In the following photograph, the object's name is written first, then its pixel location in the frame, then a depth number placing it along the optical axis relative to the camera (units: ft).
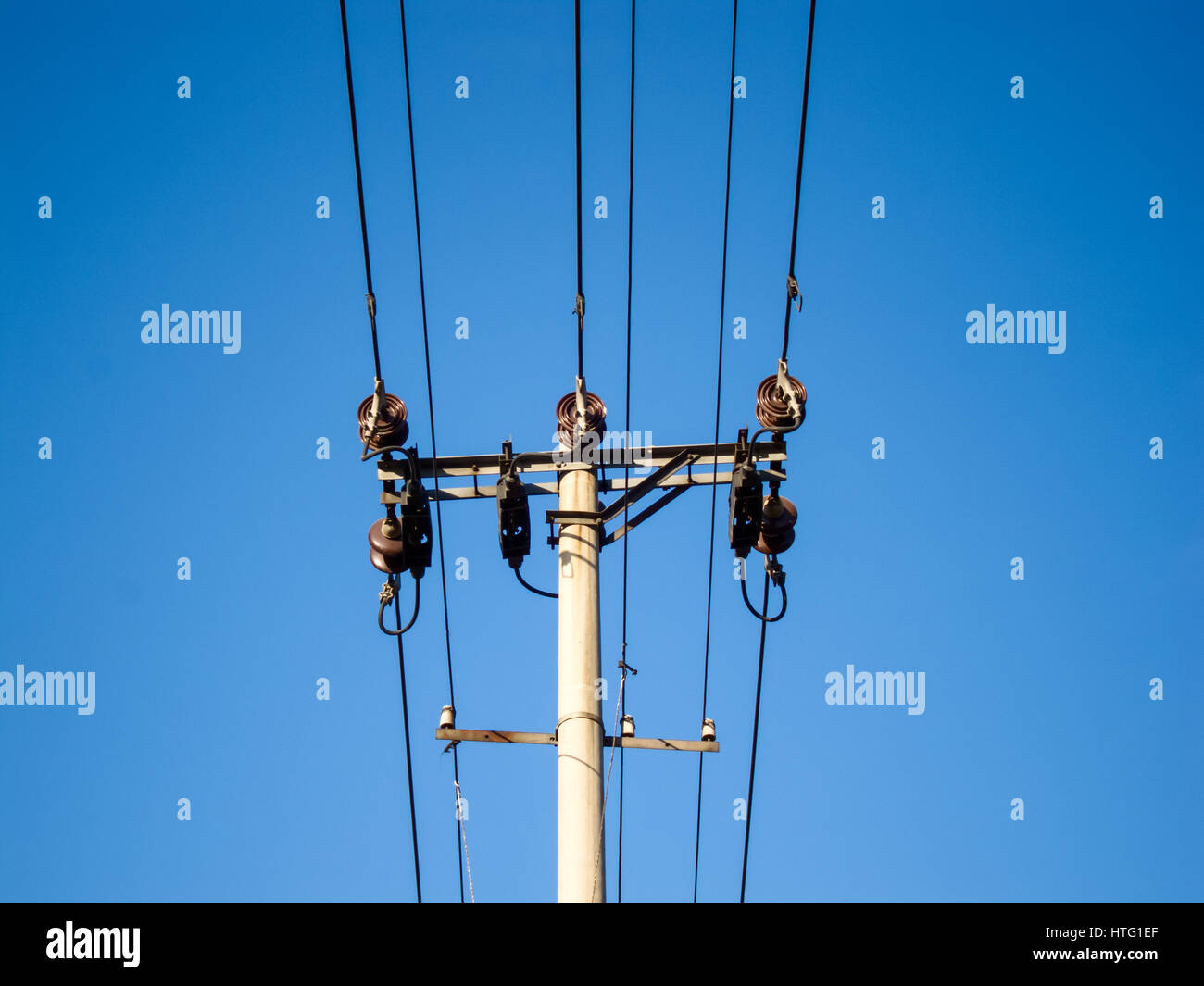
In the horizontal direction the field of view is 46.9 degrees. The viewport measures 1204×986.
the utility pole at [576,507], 32.42
